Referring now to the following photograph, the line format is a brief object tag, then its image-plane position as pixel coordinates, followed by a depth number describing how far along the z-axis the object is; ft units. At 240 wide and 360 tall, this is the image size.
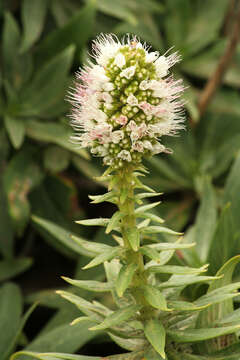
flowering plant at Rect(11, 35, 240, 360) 9.45
